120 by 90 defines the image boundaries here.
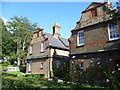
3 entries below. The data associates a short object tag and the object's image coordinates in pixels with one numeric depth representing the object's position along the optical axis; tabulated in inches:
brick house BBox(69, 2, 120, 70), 557.2
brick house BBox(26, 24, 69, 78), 935.8
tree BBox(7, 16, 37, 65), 1680.1
